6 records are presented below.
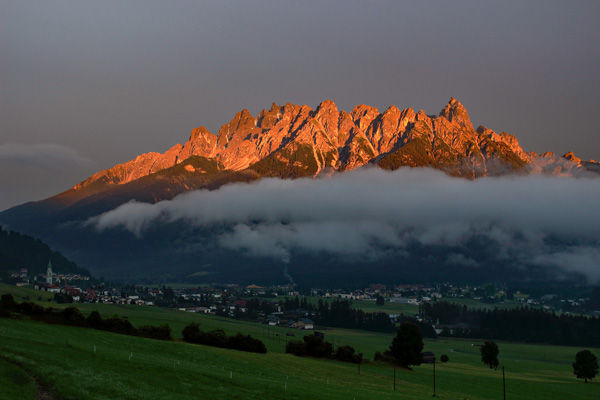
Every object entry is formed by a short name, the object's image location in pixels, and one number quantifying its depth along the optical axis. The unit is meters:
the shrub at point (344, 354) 118.75
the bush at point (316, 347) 117.81
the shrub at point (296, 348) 119.25
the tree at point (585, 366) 143.62
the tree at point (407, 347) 130.12
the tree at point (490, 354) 159.38
